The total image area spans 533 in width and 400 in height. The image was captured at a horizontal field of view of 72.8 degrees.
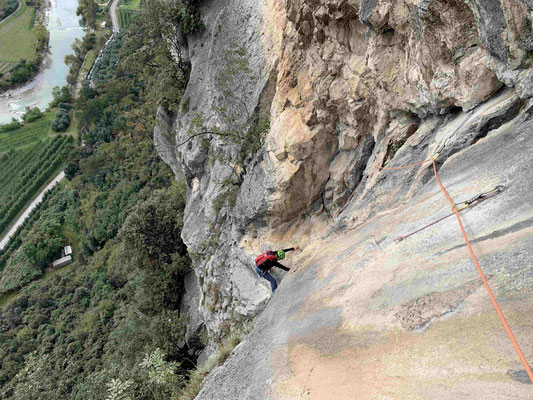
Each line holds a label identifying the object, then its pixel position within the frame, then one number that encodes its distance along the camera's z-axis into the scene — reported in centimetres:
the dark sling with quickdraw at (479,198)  498
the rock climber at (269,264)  987
